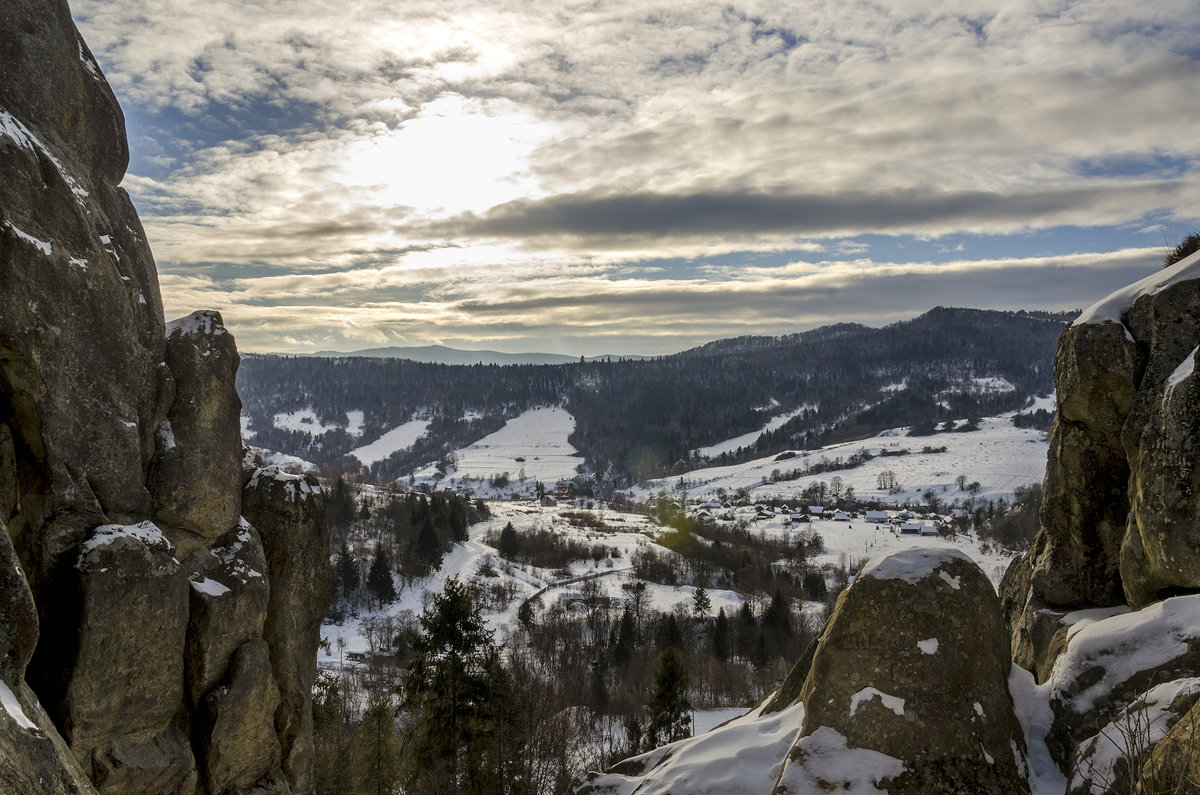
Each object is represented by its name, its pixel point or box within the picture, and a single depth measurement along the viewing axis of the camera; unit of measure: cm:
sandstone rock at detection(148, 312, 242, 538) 1736
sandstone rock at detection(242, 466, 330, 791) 2016
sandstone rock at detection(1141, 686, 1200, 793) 769
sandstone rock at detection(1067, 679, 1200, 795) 933
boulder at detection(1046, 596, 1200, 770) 1105
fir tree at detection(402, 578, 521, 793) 3119
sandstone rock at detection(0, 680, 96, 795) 698
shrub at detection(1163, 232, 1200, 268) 1758
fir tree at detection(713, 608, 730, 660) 9541
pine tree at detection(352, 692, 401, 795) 3528
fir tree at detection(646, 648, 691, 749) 4741
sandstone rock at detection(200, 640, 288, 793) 1719
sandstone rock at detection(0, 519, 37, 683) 934
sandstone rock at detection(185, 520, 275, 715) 1694
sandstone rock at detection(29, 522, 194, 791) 1370
